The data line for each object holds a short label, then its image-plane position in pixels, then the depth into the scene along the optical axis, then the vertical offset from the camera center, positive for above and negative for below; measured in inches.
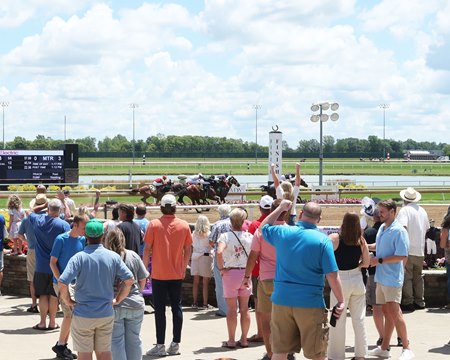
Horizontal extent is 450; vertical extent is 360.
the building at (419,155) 5975.9 -18.2
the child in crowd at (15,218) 524.9 -43.4
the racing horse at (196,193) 1135.6 -55.3
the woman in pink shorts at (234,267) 357.7 -49.0
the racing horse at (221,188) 1177.4 -49.8
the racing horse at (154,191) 1141.7 -53.0
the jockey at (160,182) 1180.4 -42.1
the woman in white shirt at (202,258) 461.7 -57.9
